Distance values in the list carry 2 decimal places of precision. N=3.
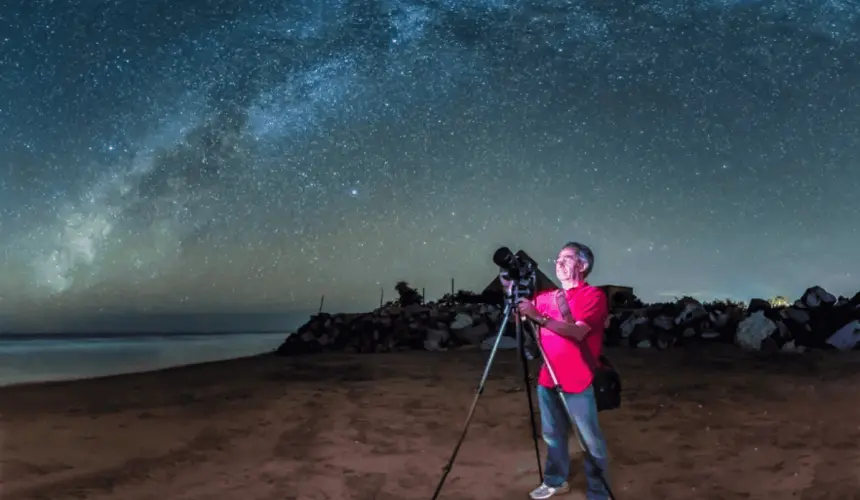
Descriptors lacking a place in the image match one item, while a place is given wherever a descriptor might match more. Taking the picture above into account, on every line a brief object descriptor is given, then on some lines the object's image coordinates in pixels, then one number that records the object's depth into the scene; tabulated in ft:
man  16.88
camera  17.39
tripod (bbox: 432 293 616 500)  16.67
